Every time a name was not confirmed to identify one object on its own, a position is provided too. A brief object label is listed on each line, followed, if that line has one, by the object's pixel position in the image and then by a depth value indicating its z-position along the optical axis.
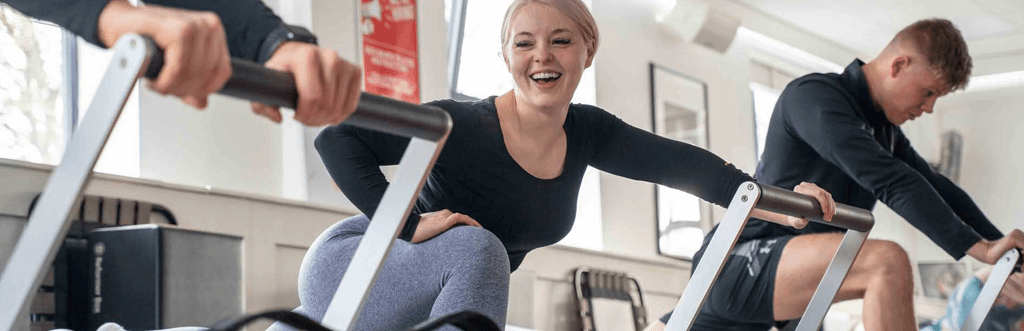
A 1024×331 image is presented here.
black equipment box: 3.10
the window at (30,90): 3.87
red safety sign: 4.87
